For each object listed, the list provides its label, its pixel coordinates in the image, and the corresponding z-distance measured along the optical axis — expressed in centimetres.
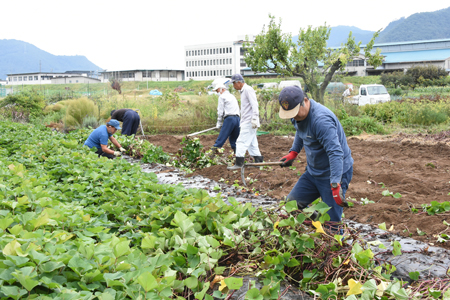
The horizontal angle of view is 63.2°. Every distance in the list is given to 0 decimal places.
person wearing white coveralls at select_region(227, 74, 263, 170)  679
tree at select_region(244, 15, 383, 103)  1708
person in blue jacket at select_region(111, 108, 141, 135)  937
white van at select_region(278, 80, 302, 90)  2559
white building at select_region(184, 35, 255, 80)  8288
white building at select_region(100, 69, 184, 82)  8028
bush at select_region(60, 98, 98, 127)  1407
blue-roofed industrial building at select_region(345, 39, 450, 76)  5381
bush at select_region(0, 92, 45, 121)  1702
